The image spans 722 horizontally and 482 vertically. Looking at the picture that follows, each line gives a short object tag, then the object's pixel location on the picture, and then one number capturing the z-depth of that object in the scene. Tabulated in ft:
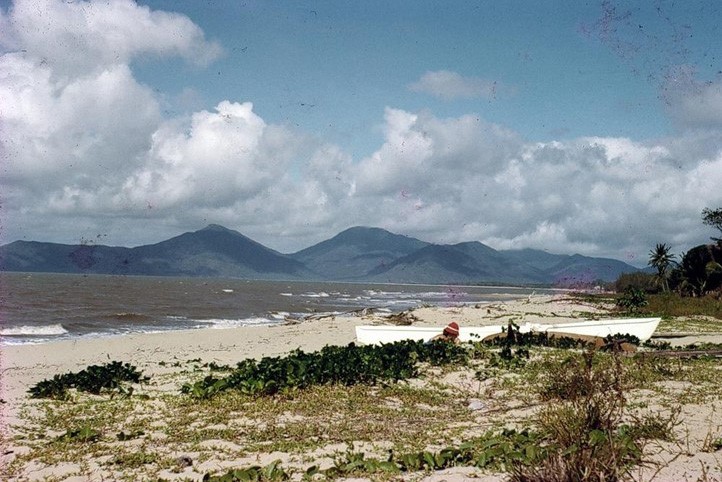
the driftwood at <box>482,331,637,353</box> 45.36
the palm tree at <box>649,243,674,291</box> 194.92
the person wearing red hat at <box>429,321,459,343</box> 49.70
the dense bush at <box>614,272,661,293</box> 220.43
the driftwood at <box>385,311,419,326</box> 84.48
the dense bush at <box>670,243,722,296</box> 144.87
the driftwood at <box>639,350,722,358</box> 38.40
